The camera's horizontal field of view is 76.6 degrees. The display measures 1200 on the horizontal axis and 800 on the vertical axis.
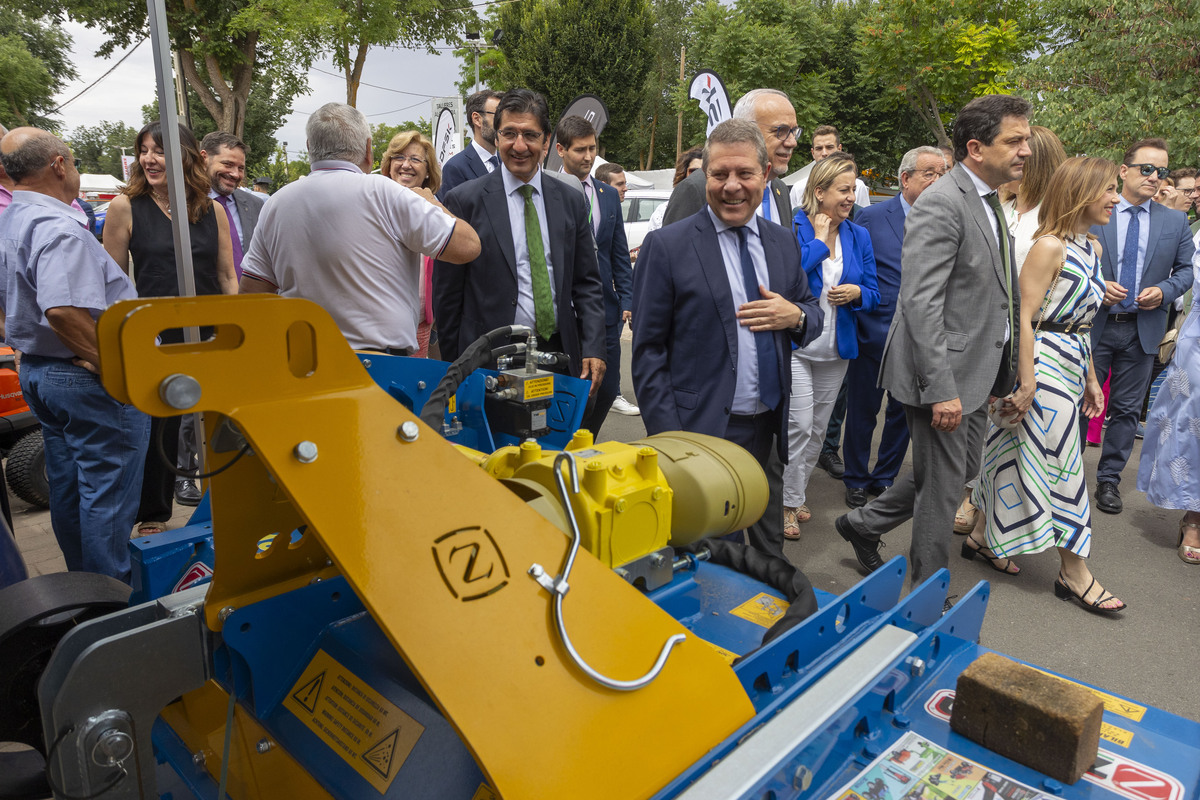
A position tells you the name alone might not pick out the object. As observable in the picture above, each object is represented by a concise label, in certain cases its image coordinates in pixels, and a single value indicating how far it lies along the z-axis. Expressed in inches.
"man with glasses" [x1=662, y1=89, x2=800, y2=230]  158.4
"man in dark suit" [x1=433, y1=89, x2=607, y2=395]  147.7
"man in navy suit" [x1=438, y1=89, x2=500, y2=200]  209.2
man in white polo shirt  116.2
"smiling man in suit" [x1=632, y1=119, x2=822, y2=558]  115.6
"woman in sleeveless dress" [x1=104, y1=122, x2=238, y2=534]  166.1
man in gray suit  120.7
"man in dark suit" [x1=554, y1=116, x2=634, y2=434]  229.0
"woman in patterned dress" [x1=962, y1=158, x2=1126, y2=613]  141.7
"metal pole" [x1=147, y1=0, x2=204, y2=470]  90.4
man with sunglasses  209.5
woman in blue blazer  178.1
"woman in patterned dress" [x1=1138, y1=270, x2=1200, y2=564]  172.4
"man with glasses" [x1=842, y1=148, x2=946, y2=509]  197.0
